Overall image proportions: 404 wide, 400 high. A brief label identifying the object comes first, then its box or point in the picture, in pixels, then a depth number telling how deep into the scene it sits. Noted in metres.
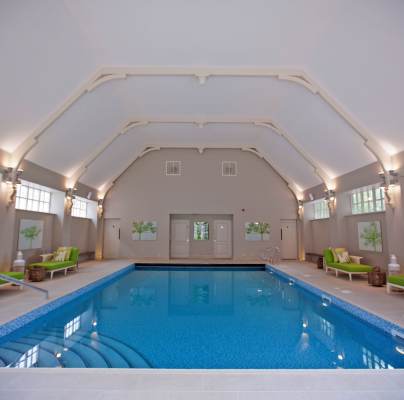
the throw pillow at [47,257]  8.56
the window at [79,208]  11.68
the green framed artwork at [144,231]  13.30
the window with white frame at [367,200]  8.16
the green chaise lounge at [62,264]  7.66
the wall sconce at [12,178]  6.92
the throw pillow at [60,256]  8.70
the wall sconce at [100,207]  12.88
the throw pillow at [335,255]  8.84
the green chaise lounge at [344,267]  7.63
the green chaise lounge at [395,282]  5.69
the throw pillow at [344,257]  8.72
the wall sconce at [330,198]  9.82
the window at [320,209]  11.50
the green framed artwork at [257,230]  13.23
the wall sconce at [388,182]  6.92
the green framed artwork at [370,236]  8.10
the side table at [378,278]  6.84
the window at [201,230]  13.77
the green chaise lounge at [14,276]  5.66
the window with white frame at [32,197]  8.43
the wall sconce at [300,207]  12.98
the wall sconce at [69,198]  9.86
